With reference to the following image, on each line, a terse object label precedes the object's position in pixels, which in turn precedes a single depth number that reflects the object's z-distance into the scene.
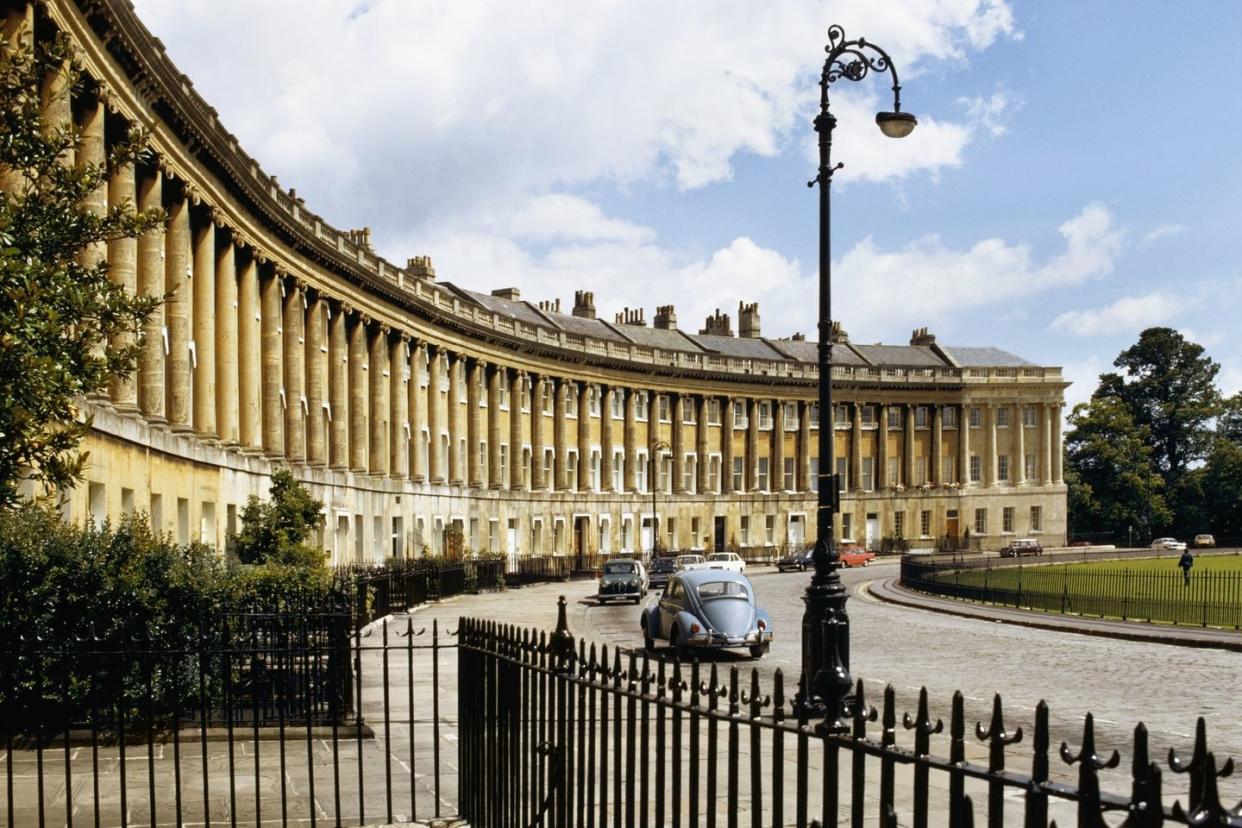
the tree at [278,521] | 37.88
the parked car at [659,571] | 61.38
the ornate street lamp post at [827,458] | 18.23
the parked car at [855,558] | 88.38
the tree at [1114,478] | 115.31
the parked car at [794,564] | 81.25
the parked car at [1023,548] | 97.06
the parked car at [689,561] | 61.03
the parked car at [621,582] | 48.69
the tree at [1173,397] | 123.88
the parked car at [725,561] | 59.25
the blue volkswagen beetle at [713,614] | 25.94
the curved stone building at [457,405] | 37.09
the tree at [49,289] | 11.39
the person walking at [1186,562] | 48.60
